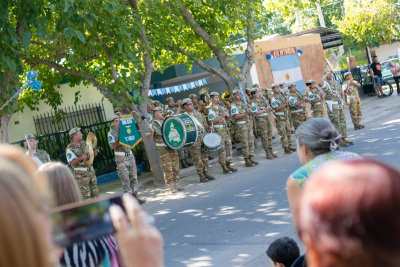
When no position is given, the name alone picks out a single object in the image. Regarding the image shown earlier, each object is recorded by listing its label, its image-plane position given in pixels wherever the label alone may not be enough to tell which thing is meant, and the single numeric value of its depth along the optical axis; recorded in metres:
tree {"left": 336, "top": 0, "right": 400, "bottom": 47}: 23.80
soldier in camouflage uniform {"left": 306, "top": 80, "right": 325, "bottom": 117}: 12.44
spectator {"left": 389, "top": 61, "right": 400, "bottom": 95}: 18.89
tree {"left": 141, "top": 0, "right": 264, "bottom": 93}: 12.01
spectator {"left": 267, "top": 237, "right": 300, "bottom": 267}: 3.06
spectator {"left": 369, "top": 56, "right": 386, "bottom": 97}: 20.08
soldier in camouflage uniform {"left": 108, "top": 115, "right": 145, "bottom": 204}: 9.27
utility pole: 35.65
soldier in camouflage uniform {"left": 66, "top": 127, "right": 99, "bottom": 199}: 8.55
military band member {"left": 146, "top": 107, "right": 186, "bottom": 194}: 9.67
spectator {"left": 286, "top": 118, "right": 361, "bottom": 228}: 2.71
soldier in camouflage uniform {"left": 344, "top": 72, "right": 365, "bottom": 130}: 13.23
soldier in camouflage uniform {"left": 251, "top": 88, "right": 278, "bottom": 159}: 11.92
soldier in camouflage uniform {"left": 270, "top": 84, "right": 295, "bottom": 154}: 12.26
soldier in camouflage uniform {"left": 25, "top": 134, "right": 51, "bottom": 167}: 8.45
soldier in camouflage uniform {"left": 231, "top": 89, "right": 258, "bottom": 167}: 11.38
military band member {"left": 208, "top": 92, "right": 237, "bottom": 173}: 10.95
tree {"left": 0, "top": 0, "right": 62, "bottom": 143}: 7.58
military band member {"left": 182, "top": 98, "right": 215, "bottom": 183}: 10.35
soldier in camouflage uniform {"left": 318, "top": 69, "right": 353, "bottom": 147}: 11.88
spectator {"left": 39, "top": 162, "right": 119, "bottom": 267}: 2.14
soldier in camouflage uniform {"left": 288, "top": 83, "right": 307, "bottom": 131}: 12.61
